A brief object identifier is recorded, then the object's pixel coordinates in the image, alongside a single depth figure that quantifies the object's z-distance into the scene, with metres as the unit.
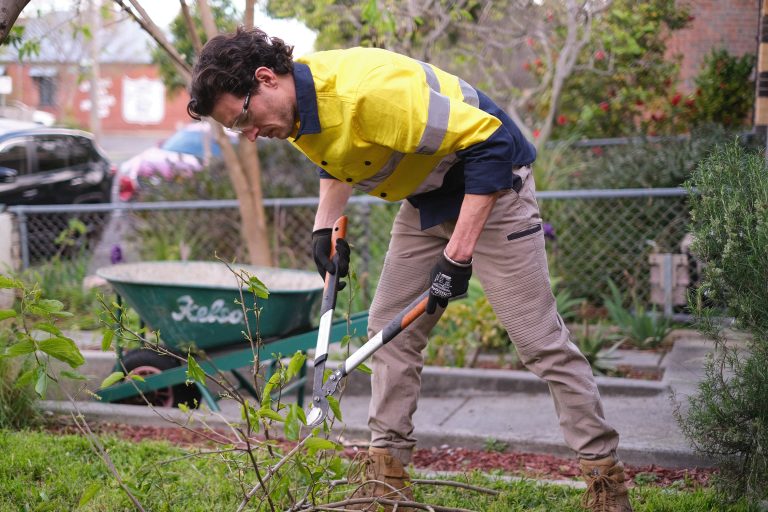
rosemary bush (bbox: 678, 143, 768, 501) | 5.75
